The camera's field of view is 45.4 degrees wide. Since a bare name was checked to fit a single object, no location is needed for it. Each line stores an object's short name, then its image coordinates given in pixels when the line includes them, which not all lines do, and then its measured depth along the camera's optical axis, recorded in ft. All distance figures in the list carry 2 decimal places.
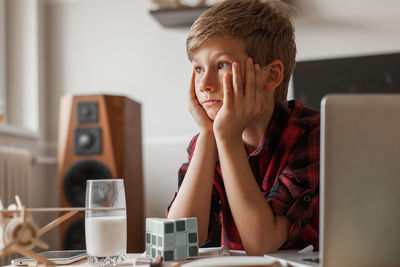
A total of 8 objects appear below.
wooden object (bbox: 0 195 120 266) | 2.13
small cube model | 2.56
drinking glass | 2.58
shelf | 9.16
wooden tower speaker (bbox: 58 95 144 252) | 8.36
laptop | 1.96
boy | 3.08
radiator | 8.18
